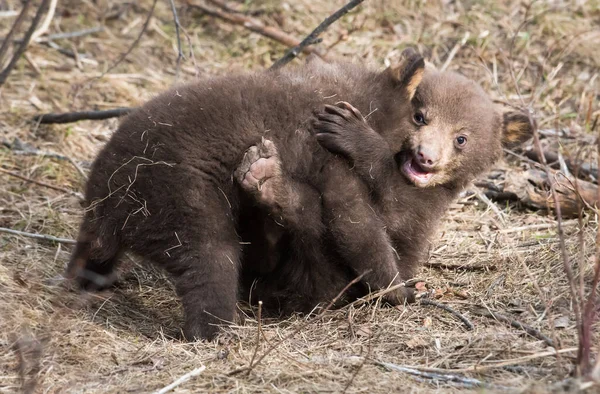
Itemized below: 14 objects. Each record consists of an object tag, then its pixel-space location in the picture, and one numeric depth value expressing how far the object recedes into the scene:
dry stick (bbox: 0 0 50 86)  13.23
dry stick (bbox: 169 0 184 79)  12.57
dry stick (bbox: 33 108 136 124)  13.90
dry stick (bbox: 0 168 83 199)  12.57
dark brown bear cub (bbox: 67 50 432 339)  9.18
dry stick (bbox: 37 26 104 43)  17.59
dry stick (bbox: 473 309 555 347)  8.41
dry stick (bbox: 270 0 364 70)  12.44
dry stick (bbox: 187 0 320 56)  17.61
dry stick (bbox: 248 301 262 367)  7.75
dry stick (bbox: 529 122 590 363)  6.93
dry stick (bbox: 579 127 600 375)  6.84
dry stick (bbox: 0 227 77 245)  11.40
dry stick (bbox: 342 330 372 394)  7.32
